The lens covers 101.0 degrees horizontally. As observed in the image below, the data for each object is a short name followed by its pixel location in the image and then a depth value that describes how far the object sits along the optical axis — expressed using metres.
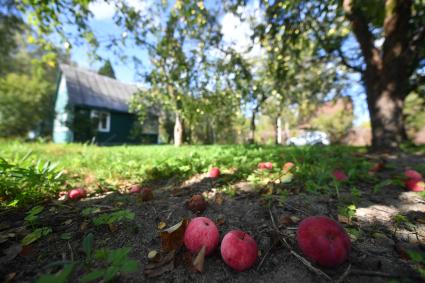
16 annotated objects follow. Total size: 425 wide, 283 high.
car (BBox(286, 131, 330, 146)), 12.65
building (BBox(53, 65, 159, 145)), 12.45
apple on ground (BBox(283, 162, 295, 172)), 0.63
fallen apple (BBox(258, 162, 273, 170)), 0.67
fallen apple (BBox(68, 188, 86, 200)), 0.49
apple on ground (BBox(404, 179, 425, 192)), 0.52
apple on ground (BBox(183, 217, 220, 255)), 0.27
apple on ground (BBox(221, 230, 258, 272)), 0.25
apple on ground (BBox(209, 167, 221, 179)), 0.63
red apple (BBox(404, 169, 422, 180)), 0.55
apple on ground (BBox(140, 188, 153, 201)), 0.47
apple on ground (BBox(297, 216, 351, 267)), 0.24
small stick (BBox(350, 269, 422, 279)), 0.23
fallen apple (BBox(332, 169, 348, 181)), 0.55
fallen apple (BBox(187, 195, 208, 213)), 0.41
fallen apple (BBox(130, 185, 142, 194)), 0.54
